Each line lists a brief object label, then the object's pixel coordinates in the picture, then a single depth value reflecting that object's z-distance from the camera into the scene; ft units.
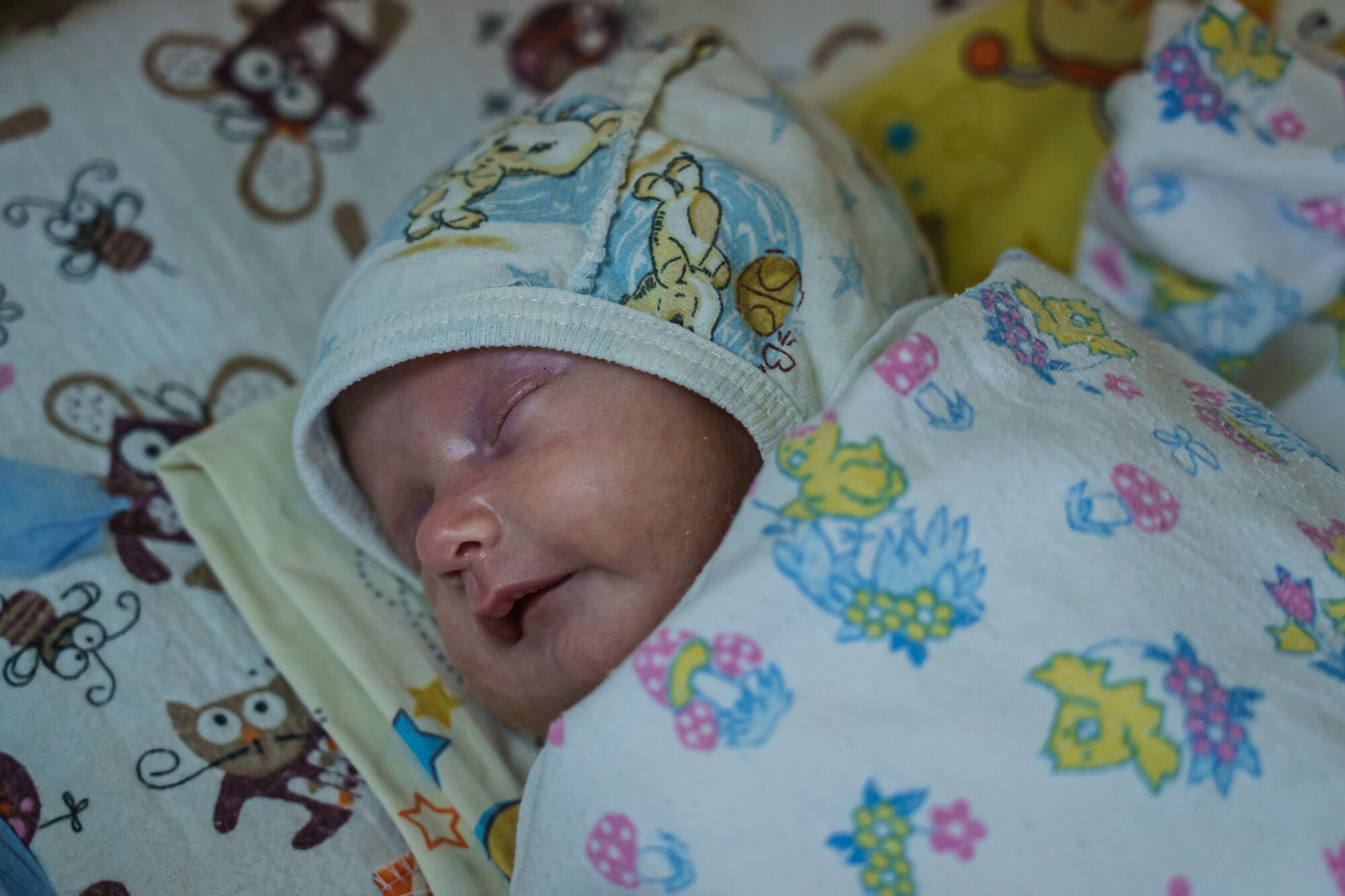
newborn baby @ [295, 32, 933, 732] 1.33
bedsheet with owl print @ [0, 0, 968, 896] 1.37
